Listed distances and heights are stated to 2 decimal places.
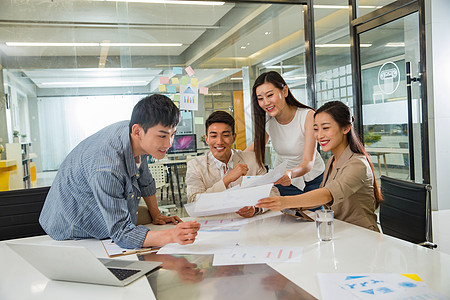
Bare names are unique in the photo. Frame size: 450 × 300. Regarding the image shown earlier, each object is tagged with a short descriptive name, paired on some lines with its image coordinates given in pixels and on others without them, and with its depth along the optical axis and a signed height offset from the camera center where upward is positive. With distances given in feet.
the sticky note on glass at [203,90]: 13.79 +1.34
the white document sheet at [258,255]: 4.07 -1.39
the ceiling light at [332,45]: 15.02 +2.94
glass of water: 4.70 -1.22
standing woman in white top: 7.91 -0.12
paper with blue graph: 3.09 -1.38
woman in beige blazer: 5.66 -0.88
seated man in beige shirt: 7.07 -0.60
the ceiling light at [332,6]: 14.89 +4.42
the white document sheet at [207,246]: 4.53 -1.40
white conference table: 3.46 -1.40
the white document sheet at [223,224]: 5.57 -1.43
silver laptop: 3.27 -1.14
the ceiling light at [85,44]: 12.10 +2.87
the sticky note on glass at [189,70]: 13.62 +2.02
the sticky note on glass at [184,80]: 13.65 +1.70
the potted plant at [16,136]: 12.12 +0.07
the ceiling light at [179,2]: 12.87 +4.25
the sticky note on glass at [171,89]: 13.52 +1.41
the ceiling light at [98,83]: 12.48 +1.65
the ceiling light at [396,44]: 13.15 +2.49
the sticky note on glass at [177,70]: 13.52 +2.05
